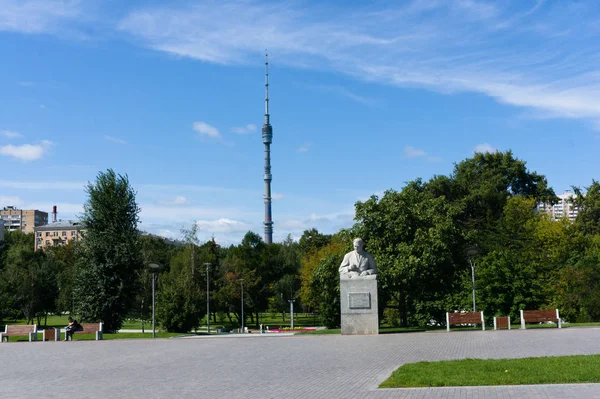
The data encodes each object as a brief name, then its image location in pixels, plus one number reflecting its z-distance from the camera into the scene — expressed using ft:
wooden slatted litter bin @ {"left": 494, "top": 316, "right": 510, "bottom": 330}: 88.86
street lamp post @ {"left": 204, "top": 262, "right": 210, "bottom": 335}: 210.12
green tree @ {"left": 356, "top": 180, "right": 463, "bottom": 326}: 112.06
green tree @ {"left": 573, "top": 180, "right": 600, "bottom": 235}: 196.72
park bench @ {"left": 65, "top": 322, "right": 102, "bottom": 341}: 96.22
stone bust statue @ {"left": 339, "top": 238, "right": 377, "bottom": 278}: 85.05
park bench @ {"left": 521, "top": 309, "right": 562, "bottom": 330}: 87.66
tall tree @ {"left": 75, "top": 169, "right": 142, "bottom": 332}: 131.44
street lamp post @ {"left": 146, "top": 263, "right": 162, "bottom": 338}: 103.65
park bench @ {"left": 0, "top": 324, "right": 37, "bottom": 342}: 97.14
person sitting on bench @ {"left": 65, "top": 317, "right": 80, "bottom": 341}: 96.32
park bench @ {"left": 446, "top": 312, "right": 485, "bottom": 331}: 88.89
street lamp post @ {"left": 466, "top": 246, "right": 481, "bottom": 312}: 99.14
